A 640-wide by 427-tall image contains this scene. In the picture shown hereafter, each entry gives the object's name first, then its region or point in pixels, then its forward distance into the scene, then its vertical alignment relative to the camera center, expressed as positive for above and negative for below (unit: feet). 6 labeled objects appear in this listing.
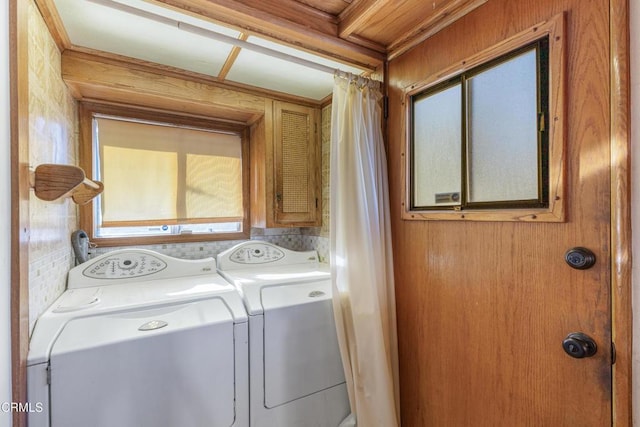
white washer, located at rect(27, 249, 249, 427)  3.26 -1.83
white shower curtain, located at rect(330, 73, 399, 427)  4.60 -0.69
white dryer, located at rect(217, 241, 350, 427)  4.41 -2.31
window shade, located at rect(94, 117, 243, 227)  6.26 +0.95
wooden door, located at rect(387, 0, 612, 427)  2.77 -0.91
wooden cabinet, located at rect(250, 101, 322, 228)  6.88 +1.13
